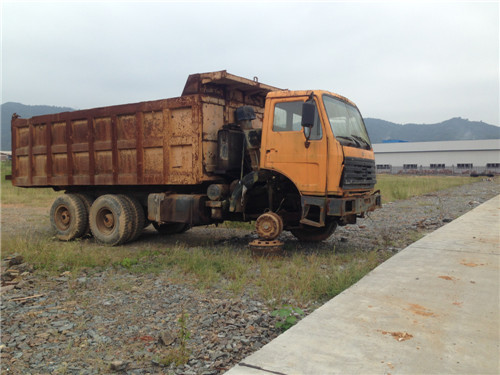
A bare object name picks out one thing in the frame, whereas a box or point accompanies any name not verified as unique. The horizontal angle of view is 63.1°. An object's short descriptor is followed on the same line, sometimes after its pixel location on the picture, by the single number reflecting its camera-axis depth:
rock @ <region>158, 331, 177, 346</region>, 3.52
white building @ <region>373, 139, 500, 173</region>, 62.38
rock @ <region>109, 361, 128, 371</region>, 3.12
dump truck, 6.40
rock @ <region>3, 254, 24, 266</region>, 6.21
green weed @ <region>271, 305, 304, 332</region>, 3.80
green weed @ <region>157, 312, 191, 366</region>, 3.18
